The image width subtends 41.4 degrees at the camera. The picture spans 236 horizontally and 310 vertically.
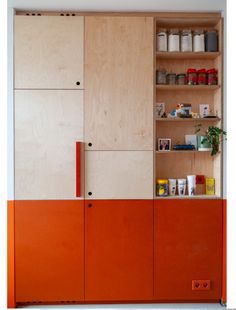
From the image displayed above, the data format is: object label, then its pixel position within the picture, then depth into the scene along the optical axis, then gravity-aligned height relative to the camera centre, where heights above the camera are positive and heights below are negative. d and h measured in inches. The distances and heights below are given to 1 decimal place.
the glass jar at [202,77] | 116.7 +28.6
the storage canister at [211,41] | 114.9 +41.5
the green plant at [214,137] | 113.3 +6.1
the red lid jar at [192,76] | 116.5 +28.9
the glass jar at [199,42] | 115.2 +41.2
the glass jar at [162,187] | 113.7 -12.3
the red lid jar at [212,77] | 116.2 +28.5
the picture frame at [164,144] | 117.4 +3.4
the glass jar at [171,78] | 118.0 +28.6
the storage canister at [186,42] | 115.6 +41.3
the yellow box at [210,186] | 117.7 -12.2
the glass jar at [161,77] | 116.8 +28.6
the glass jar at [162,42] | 115.3 +41.3
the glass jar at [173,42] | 114.9 +41.1
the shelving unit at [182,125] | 121.4 +11.2
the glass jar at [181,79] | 117.8 +28.3
